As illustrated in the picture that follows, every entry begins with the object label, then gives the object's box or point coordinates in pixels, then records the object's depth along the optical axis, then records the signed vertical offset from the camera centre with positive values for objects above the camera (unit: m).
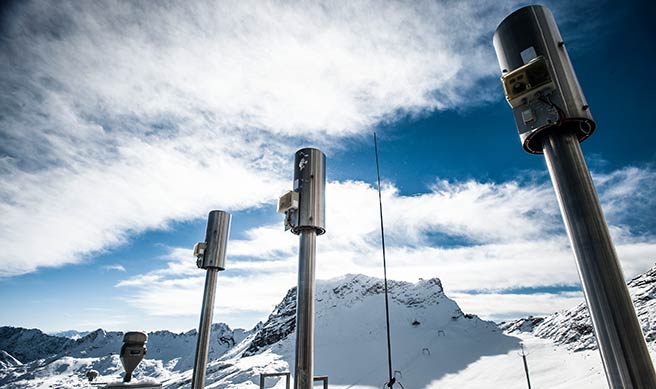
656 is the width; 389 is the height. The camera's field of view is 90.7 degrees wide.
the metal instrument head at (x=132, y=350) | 3.72 -0.01
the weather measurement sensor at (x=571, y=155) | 1.95 +1.28
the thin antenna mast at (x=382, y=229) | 3.21 +1.32
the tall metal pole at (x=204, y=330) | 6.32 +0.34
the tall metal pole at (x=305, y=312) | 4.03 +0.43
